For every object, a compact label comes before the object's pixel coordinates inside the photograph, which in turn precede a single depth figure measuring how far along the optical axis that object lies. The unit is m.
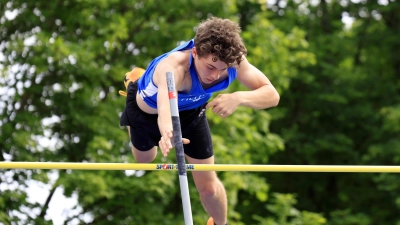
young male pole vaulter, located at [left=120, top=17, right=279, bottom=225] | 10.23
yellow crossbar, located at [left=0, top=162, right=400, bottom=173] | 10.70
